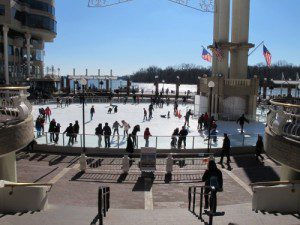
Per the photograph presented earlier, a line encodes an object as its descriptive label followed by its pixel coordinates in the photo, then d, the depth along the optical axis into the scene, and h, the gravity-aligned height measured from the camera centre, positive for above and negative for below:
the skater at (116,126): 16.56 -2.24
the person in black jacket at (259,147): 13.56 -2.87
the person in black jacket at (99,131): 15.28 -2.35
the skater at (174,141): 14.51 -2.73
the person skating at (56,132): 14.84 -2.43
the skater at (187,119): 21.06 -2.25
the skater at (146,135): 14.51 -2.43
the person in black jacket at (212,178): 7.06 -2.32
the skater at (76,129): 15.44 -2.28
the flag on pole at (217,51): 26.33 +3.89
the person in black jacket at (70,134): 14.74 -2.47
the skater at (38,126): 16.96 -2.35
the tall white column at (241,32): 27.18 +6.00
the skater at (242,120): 19.37 -2.10
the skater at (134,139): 14.58 -2.67
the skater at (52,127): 15.62 -2.21
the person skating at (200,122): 19.99 -2.35
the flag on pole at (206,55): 27.85 +3.63
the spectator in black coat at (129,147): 13.23 -2.81
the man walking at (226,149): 12.90 -2.80
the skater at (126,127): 16.38 -2.27
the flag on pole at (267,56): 23.59 +3.10
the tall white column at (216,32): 29.38 +6.48
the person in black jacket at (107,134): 14.52 -2.48
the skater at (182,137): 14.43 -2.52
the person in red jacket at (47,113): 22.93 -2.05
